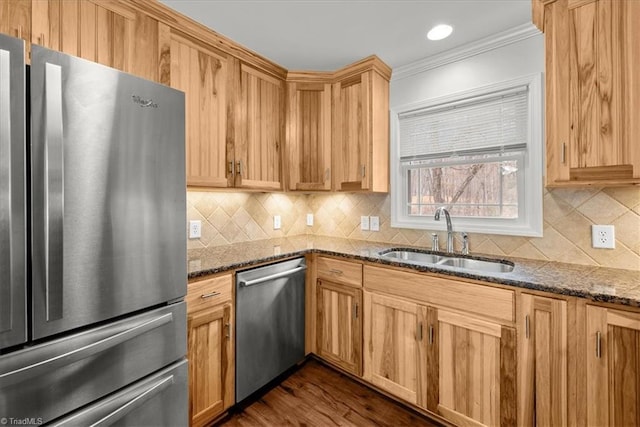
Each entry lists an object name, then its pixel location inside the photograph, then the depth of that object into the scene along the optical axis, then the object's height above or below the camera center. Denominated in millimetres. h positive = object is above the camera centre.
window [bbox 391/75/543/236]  1921 +360
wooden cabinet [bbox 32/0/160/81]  1301 +852
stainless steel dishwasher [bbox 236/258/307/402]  1863 -739
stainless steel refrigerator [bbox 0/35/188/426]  895 -101
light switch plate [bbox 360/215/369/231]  2713 -103
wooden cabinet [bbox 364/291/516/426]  1515 -835
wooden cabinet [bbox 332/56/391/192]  2367 +675
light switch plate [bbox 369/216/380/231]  2645 -105
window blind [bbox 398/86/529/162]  1972 +601
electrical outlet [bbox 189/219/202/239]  2199 -122
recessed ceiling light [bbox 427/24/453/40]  1895 +1136
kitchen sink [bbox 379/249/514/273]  1935 -350
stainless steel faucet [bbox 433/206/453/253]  2123 -137
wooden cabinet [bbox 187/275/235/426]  1595 -751
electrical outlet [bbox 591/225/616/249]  1657 -148
